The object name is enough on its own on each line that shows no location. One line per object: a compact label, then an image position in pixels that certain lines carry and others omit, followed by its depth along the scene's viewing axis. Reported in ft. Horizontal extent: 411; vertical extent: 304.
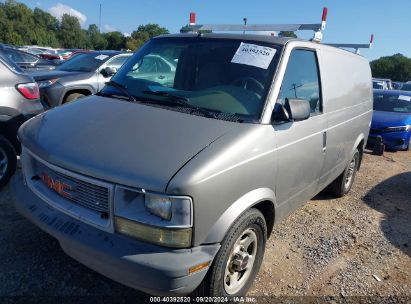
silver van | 7.54
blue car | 30.32
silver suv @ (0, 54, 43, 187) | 14.93
